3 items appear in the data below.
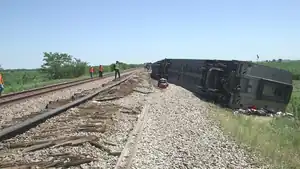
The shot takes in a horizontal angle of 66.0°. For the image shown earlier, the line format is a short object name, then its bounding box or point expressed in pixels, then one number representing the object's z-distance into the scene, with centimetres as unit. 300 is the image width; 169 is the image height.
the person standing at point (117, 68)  2328
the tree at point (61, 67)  4065
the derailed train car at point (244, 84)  1243
